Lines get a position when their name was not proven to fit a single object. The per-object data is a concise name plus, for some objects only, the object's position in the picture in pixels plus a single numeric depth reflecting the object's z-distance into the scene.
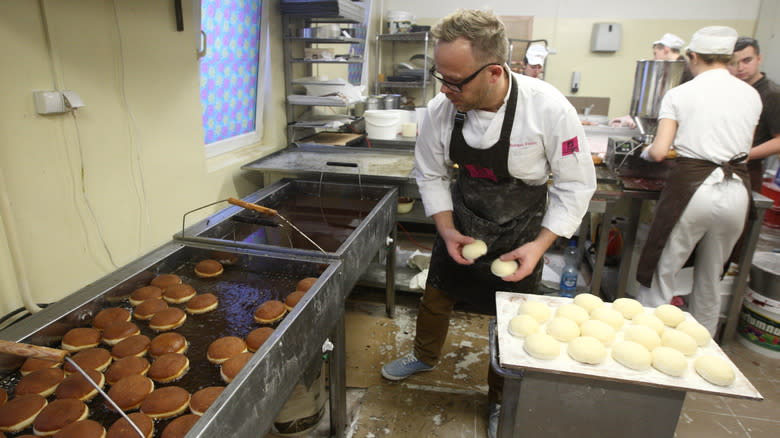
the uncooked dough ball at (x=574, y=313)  1.55
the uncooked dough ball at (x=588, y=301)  1.64
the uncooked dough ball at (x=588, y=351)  1.31
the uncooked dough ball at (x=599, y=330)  1.42
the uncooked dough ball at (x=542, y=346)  1.33
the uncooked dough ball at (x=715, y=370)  1.21
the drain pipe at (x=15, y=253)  1.48
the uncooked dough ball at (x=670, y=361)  1.26
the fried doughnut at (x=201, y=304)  1.57
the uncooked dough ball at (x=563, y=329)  1.43
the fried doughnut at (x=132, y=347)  1.35
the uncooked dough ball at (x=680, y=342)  1.36
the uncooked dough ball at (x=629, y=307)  1.62
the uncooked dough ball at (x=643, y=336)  1.40
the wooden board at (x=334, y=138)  3.44
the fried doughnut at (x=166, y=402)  1.16
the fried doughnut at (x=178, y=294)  1.60
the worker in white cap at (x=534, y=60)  4.38
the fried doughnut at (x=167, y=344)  1.37
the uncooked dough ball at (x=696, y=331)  1.42
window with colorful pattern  2.77
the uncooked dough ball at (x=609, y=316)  1.54
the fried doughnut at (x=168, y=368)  1.29
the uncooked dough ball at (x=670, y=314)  1.54
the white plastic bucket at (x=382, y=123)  3.62
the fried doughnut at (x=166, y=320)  1.48
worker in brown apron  2.33
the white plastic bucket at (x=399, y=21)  5.48
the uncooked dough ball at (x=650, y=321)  1.51
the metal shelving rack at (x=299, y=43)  3.15
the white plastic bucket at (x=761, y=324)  2.71
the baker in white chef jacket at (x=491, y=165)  1.57
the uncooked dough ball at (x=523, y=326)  1.43
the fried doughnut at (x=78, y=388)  1.18
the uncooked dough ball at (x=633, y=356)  1.28
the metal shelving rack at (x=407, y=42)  5.28
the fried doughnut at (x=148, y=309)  1.51
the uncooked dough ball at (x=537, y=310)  1.52
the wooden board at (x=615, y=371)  1.21
